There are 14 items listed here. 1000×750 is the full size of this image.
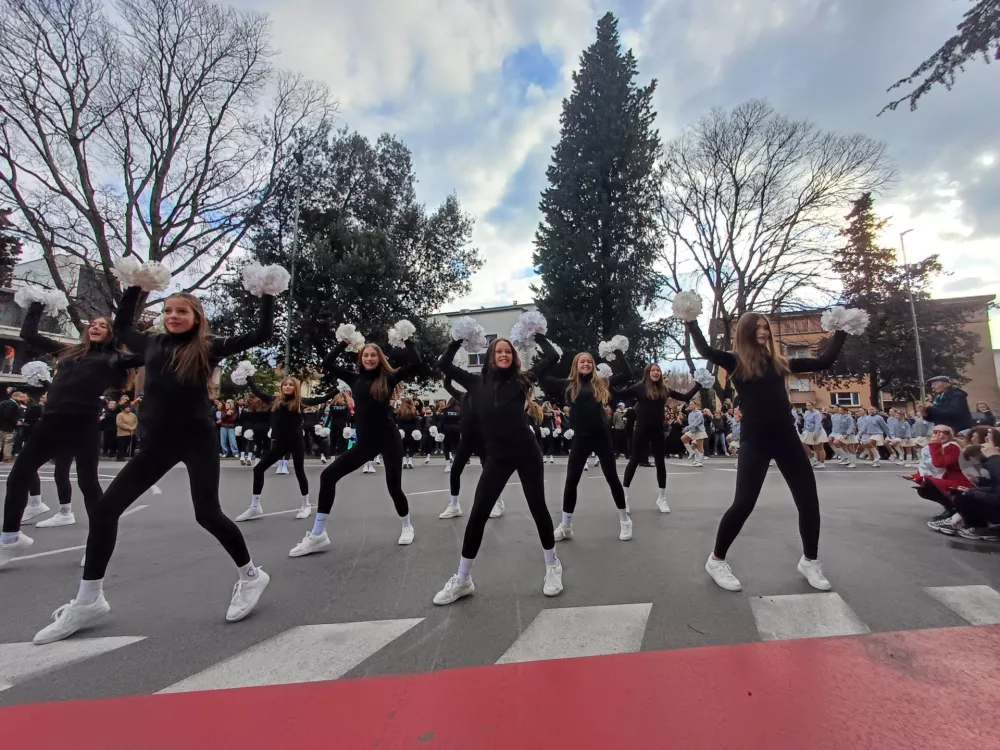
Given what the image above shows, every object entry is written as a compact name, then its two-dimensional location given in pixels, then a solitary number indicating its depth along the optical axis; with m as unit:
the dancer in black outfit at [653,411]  6.61
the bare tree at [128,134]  16.75
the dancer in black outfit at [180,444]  3.10
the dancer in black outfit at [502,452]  3.51
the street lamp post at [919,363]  27.45
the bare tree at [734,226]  24.22
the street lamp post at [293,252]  19.94
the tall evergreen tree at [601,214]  25.14
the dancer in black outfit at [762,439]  3.69
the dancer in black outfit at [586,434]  5.11
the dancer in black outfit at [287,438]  6.25
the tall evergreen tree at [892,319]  32.09
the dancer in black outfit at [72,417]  4.39
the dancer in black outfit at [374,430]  4.76
